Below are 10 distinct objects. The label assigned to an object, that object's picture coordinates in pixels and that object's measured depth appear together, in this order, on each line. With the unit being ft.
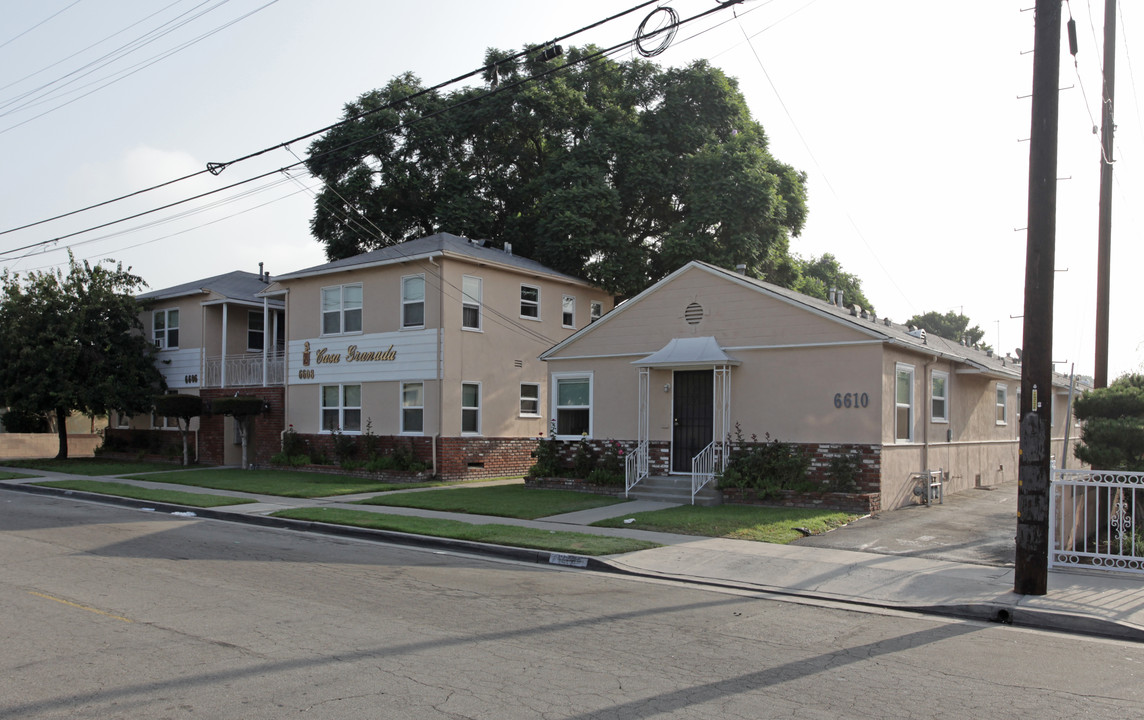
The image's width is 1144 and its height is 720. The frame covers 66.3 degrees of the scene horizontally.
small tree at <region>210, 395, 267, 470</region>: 90.27
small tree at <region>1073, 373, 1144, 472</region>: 40.60
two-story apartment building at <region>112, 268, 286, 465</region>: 96.22
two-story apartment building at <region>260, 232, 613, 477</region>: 80.48
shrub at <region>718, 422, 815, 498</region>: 57.47
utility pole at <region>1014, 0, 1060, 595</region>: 31.53
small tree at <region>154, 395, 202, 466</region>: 93.40
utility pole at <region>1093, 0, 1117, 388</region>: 55.11
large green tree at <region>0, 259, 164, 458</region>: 94.43
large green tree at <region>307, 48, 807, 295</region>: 100.89
